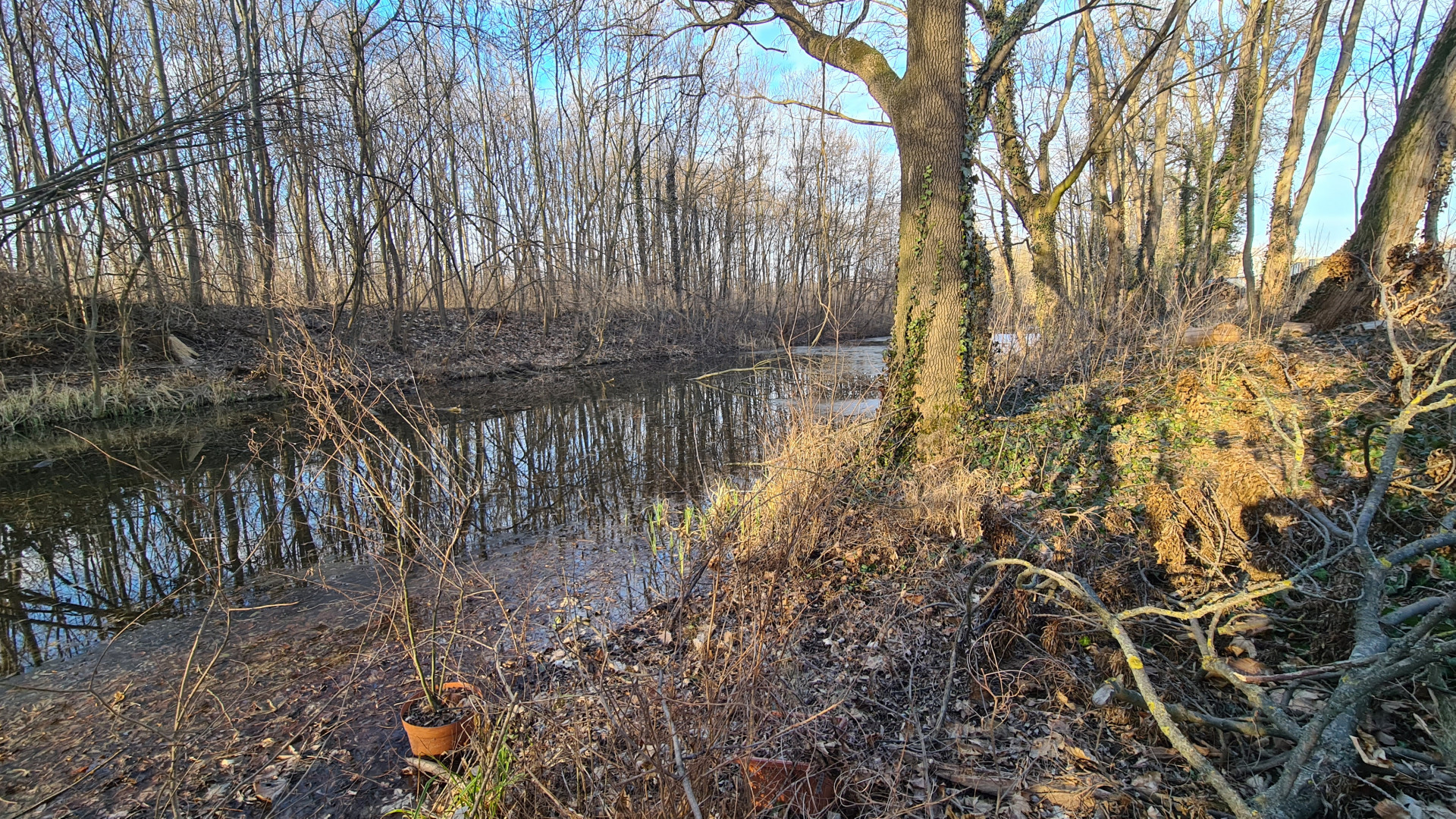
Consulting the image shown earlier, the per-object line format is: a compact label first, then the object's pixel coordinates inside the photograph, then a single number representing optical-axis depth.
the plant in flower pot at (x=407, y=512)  2.75
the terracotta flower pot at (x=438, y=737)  2.89
